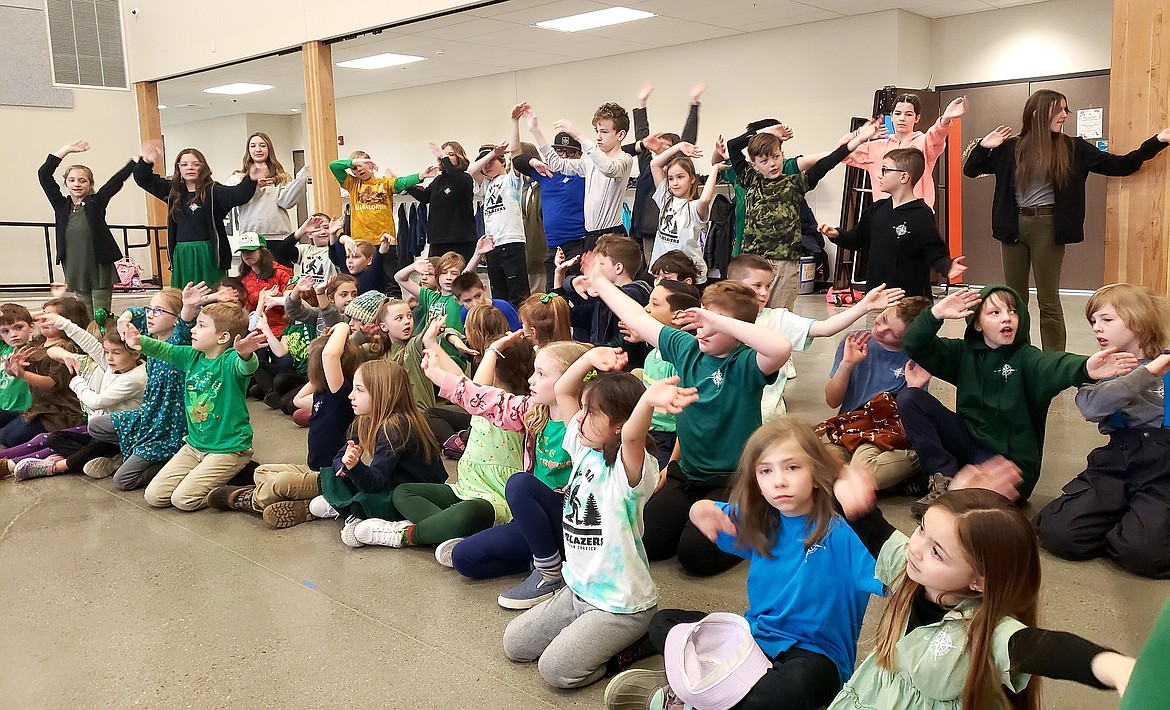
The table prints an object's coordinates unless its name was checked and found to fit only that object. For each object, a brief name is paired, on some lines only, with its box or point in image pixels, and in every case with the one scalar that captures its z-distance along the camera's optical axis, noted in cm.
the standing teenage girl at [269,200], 701
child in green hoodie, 330
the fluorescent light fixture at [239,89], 1536
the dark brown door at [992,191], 919
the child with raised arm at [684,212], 539
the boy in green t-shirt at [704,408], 302
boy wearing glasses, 456
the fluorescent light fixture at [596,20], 991
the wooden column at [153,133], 1115
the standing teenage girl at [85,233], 745
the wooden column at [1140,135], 418
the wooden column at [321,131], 876
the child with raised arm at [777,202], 564
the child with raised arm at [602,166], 589
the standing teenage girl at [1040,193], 466
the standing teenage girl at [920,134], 499
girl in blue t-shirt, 207
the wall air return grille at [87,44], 1061
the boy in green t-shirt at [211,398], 416
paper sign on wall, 903
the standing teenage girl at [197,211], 698
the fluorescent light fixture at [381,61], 1279
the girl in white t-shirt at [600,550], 244
